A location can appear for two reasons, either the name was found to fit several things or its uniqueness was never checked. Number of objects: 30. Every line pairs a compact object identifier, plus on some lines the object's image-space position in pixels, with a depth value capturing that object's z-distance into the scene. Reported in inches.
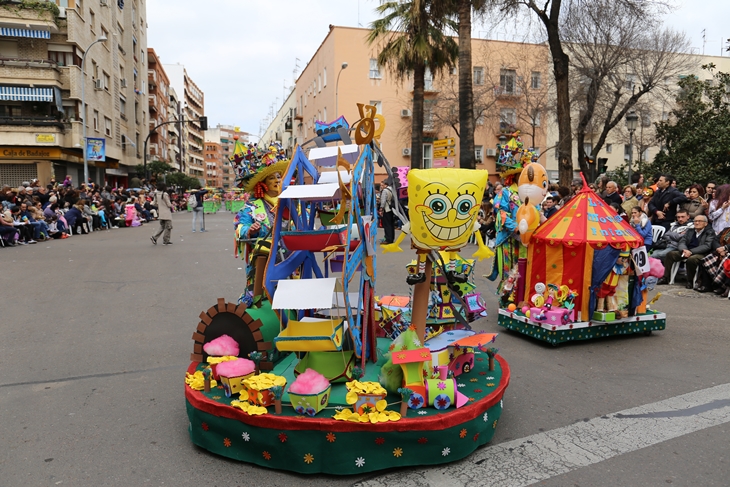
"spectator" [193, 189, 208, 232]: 864.2
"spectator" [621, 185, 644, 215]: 511.2
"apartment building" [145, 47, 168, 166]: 2351.1
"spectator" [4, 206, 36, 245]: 661.3
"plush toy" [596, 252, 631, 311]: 246.8
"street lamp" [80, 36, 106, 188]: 1125.7
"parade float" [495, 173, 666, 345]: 243.0
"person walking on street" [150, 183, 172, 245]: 622.8
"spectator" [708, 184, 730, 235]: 402.9
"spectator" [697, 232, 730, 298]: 361.1
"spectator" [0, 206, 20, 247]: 623.8
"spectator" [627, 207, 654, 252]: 421.3
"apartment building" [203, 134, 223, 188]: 5492.1
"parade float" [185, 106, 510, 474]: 134.3
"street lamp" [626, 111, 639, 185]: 759.1
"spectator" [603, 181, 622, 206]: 495.5
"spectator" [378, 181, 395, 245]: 569.3
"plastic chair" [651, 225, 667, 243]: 447.2
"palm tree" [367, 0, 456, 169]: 772.0
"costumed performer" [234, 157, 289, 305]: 211.0
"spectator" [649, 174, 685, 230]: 456.8
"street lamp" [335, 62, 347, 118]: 1417.3
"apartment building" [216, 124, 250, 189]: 5782.5
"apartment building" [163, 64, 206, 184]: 3730.3
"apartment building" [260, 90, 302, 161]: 2320.4
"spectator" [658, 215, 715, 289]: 383.6
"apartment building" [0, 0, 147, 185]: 1171.9
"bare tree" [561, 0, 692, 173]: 926.4
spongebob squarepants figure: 150.3
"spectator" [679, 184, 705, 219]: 426.0
